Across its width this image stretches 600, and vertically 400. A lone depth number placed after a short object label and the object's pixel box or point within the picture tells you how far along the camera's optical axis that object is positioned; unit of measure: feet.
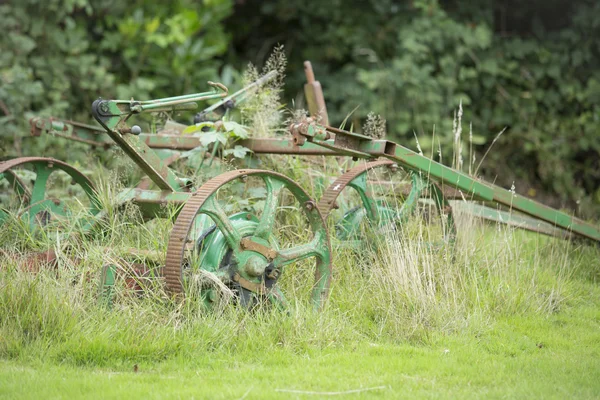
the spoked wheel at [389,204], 16.19
